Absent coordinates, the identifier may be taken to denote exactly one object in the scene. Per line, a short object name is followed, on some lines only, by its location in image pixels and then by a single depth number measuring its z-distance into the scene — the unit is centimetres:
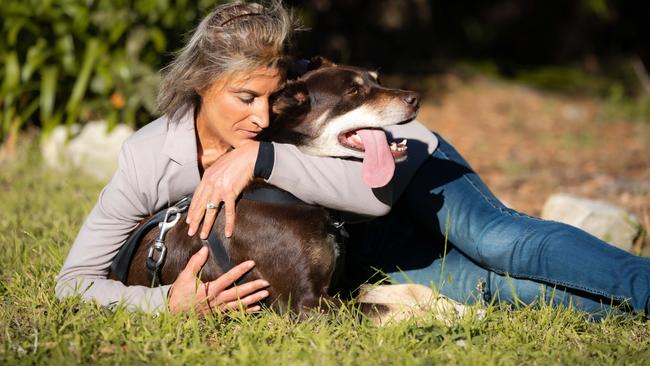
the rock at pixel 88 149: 612
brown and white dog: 317
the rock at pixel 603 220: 465
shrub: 625
